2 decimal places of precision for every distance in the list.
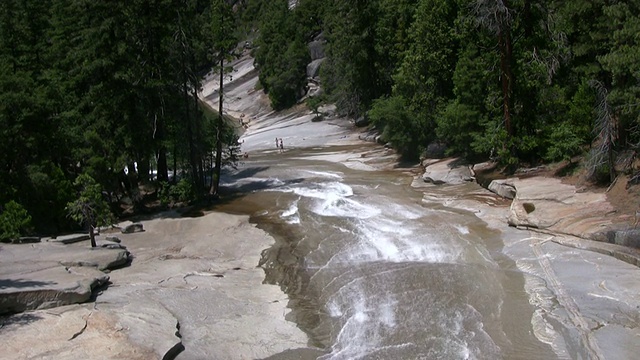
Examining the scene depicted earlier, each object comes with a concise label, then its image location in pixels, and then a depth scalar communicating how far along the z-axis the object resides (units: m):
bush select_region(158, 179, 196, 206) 27.45
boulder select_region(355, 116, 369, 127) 54.89
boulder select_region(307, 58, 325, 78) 72.75
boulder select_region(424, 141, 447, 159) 33.62
